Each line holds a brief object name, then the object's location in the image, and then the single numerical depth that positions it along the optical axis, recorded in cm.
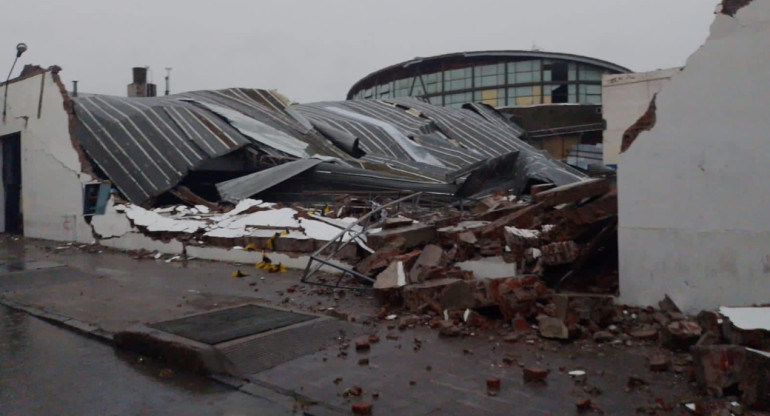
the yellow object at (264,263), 1136
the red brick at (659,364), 493
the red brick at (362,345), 594
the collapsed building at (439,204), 583
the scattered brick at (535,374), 484
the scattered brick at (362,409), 433
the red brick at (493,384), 471
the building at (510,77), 5003
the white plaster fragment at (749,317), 479
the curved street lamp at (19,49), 1773
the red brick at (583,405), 425
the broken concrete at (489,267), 767
